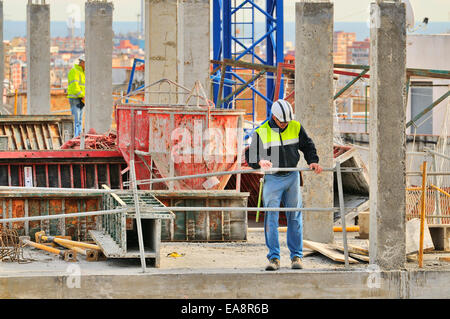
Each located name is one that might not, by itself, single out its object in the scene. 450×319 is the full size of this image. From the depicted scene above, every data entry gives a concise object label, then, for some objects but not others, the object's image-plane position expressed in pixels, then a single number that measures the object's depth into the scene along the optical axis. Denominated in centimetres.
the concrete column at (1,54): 3126
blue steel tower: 2775
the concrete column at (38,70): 2817
